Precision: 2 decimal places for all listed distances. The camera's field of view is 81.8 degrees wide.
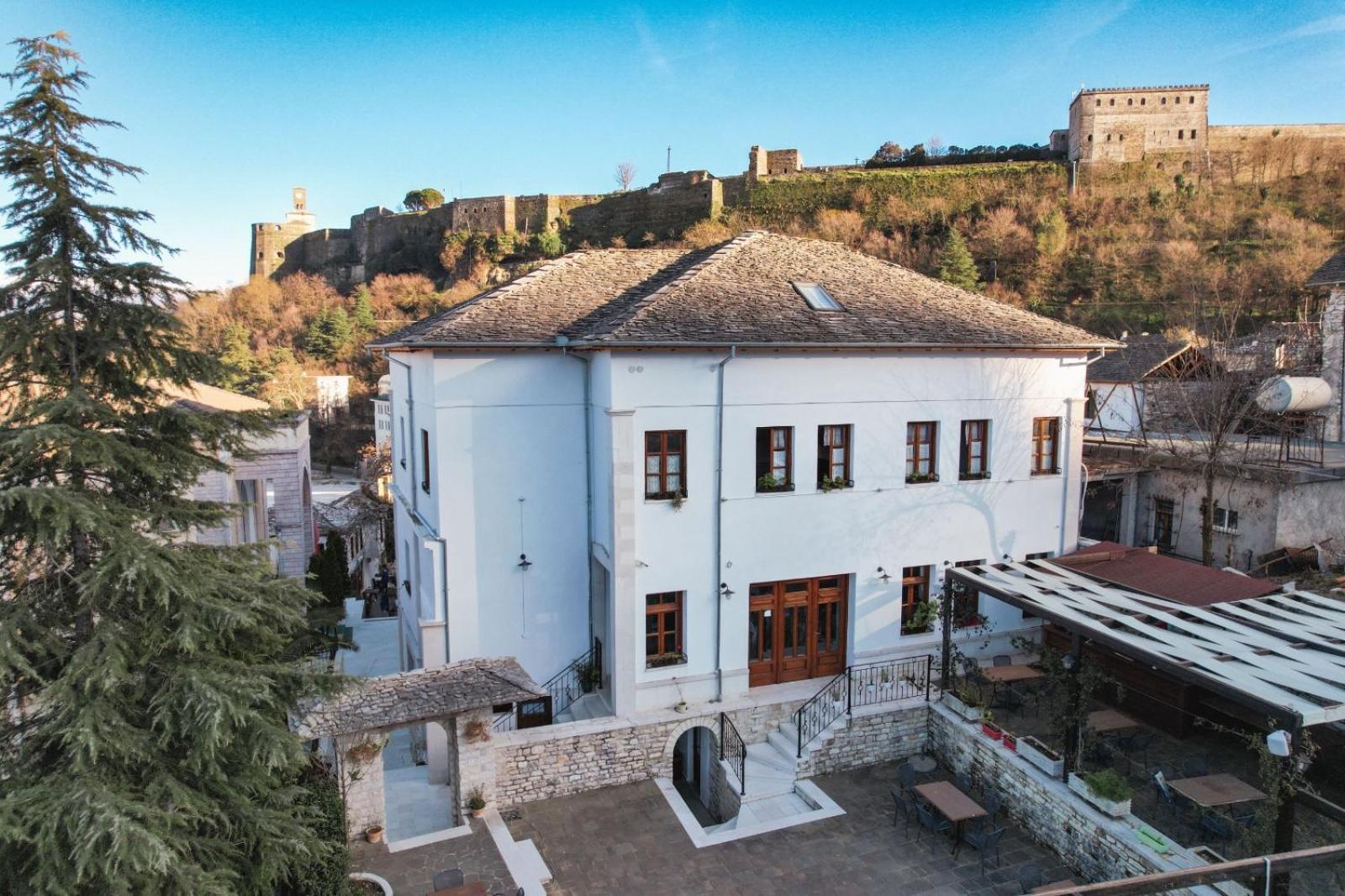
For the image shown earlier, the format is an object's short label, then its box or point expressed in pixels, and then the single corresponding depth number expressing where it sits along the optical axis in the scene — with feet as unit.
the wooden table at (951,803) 34.83
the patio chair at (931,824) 36.11
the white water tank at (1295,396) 70.18
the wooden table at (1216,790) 31.99
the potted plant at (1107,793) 32.83
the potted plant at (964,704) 42.11
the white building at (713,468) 42.68
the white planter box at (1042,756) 36.37
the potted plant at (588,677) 46.29
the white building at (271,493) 53.69
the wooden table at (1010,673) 45.88
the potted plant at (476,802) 38.34
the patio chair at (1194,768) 36.40
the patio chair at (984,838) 34.71
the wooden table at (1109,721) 39.04
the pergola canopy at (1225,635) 28.12
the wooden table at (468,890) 30.50
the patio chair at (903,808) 38.19
